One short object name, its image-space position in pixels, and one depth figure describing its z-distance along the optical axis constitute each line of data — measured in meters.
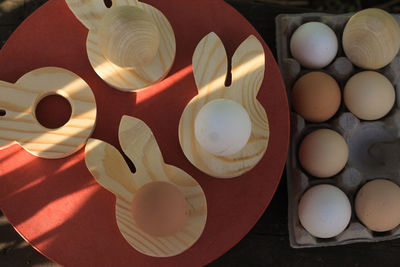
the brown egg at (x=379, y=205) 0.81
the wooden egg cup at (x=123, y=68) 0.74
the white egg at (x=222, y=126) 0.60
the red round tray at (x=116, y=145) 0.72
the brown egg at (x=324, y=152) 0.82
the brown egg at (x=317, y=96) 0.84
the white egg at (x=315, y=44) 0.88
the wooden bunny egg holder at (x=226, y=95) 0.70
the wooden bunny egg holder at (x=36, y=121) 0.71
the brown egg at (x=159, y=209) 0.61
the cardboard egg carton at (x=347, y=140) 0.88
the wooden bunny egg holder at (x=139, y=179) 0.67
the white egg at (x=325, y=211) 0.81
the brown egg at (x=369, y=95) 0.85
